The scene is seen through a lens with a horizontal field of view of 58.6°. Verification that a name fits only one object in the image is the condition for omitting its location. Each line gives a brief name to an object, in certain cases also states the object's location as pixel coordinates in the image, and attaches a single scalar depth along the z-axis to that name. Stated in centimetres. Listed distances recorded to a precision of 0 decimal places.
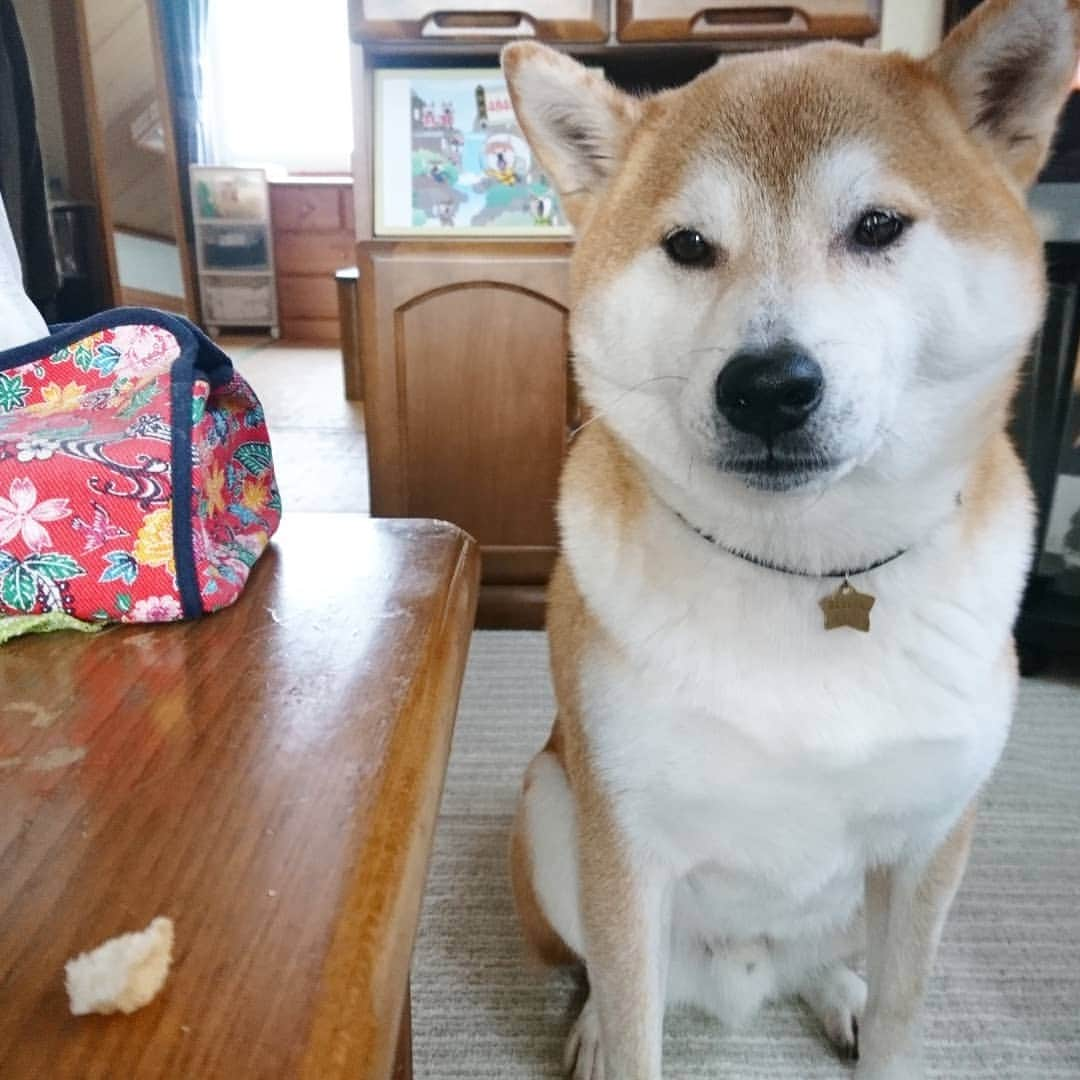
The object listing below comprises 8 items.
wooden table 34
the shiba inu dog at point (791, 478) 62
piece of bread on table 34
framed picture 165
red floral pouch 66
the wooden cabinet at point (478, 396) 166
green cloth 65
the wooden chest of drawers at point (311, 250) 518
